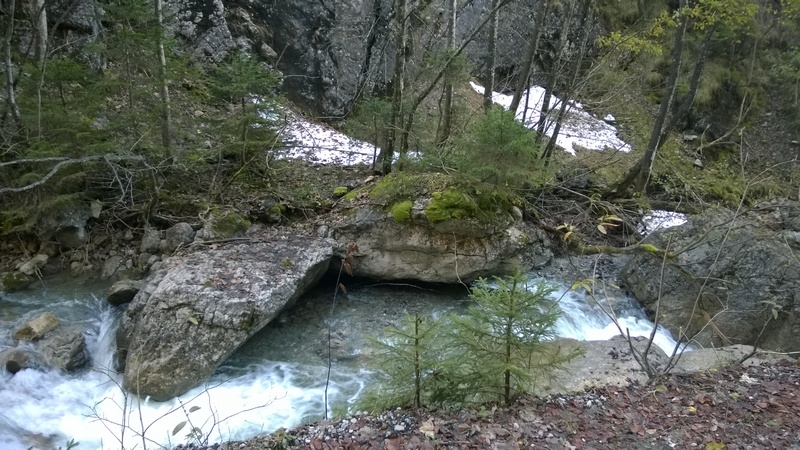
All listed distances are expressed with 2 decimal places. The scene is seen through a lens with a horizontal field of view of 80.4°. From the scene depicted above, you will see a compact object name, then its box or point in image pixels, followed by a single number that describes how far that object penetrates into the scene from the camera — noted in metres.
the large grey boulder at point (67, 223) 7.15
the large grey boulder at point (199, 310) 5.42
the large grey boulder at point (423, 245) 7.54
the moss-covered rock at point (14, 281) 6.77
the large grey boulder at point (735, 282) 6.84
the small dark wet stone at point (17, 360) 5.35
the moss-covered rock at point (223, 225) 7.32
